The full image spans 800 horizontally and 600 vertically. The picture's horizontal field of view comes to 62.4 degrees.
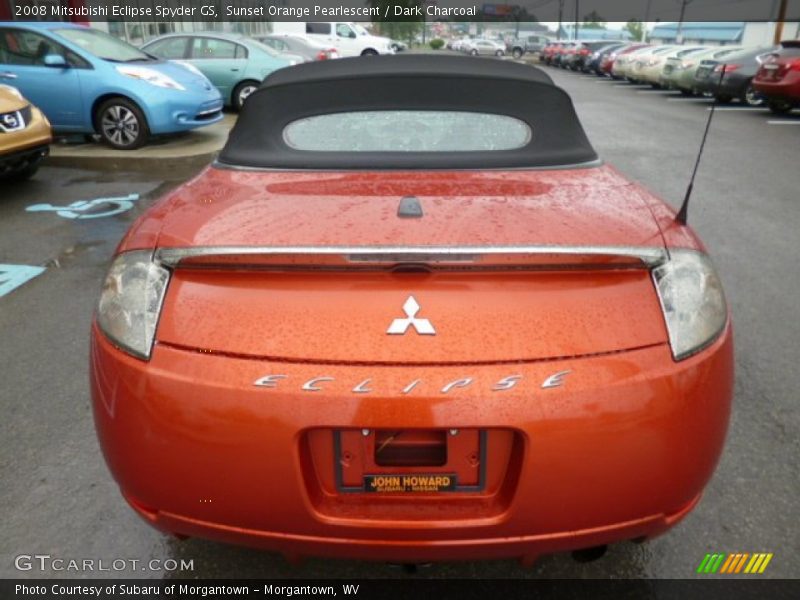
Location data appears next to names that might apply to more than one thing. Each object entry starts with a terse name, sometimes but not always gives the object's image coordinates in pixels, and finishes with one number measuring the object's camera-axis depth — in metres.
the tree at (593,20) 126.31
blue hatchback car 8.74
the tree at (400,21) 67.79
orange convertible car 1.54
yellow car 6.47
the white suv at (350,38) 28.00
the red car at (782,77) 13.34
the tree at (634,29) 120.31
